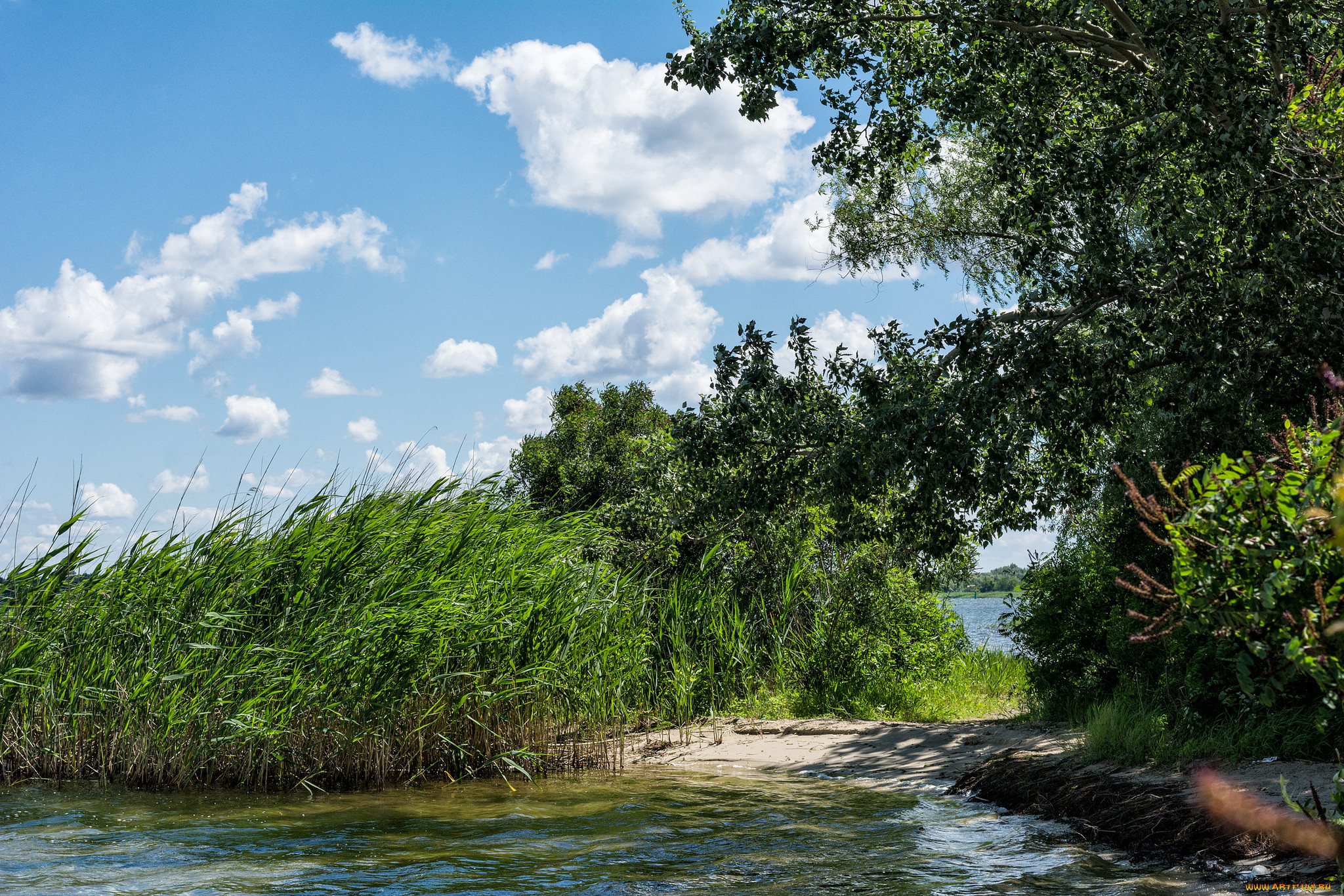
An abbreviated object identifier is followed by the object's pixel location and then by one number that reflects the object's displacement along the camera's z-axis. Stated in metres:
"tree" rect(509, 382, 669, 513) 21.30
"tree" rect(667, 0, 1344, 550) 9.21
